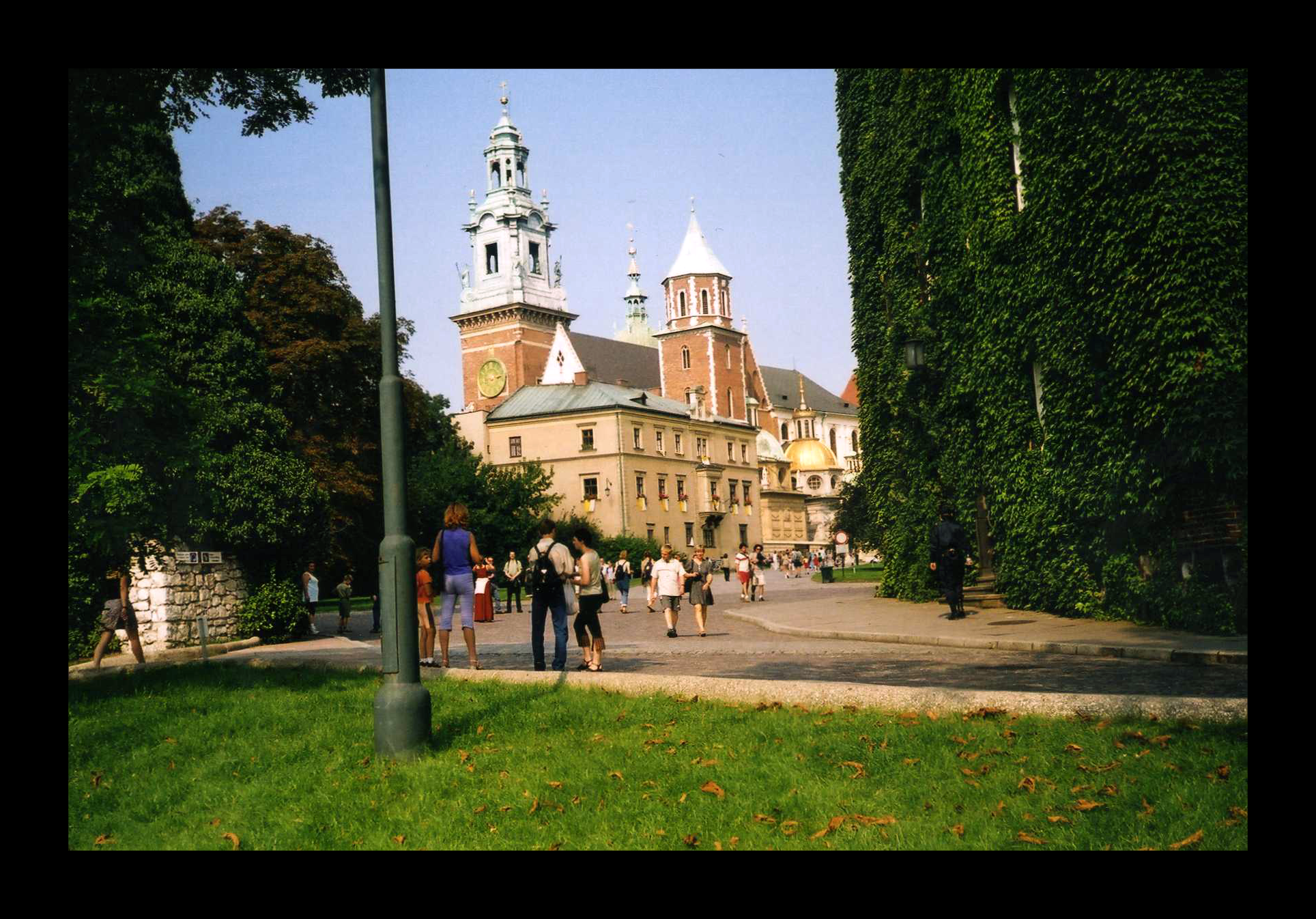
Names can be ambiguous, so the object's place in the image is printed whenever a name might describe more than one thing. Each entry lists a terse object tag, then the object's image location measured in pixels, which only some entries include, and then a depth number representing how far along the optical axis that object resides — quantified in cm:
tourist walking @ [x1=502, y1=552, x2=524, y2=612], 3734
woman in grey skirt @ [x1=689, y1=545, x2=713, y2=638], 2238
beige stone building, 8431
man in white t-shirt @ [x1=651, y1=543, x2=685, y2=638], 2245
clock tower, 9862
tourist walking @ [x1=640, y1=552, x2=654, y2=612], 5575
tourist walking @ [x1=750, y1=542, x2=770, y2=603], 3688
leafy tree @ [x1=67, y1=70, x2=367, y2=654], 1176
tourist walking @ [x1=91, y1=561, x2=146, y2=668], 1755
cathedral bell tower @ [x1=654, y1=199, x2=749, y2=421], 10506
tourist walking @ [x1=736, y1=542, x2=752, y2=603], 3622
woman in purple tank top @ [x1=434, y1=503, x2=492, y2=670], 1393
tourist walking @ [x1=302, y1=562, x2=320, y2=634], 2845
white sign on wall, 2305
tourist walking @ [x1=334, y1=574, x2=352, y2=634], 3169
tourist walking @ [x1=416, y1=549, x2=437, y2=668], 1591
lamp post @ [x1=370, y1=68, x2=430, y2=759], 822
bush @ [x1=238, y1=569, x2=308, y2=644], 2636
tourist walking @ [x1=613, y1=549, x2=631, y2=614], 3534
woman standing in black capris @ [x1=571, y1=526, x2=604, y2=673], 1436
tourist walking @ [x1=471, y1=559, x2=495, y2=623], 2873
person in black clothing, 2020
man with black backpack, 1406
